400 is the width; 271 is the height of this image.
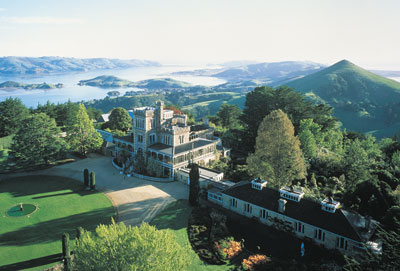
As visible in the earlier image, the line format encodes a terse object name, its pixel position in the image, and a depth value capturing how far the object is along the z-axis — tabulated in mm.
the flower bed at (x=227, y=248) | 27328
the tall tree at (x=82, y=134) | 59500
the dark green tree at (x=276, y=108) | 62122
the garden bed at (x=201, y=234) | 27573
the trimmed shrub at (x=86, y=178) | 44500
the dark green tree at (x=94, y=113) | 101938
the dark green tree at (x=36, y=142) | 49156
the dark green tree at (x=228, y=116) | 86062
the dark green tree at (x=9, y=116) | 75625
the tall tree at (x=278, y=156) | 38781
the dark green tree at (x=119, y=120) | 79312
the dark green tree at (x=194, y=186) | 38406
